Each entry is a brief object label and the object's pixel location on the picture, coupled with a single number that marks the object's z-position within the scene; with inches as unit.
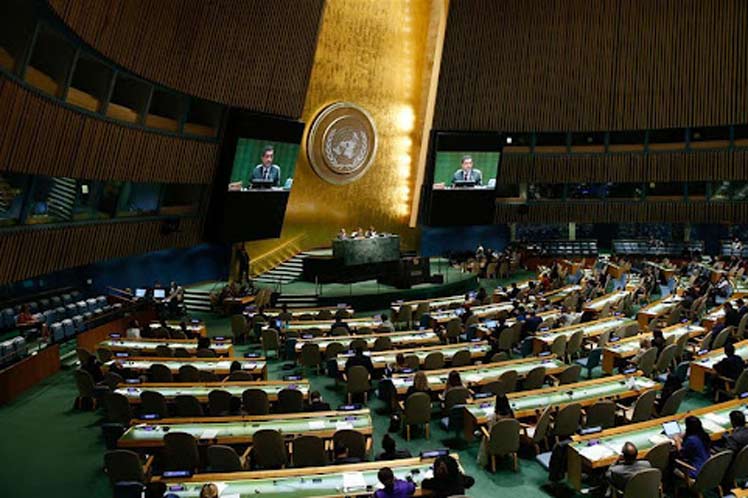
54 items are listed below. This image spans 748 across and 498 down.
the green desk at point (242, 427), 294.0
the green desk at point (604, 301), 626.2
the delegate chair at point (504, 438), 300.2
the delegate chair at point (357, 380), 401.7
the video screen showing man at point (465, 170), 986.1
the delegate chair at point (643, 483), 234.1
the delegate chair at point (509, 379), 374.7
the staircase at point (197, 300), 793.6
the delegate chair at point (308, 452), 274.1
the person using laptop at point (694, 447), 263.6
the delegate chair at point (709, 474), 252.8
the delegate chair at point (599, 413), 316.5
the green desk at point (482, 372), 382.6
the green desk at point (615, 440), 271.0
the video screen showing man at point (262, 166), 751.1
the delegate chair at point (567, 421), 315.6
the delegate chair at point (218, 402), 343.6
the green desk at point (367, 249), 817.5
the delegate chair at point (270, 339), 533.0
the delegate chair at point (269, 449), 283.9
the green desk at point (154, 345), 477.7
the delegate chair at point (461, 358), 435.5
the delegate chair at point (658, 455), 260.5
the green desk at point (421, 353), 434.9
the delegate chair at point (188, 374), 398.9
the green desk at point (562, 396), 332.5
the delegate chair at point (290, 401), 346.3
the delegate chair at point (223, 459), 262.4
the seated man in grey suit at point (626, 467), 245.6
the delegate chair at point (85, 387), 400.2
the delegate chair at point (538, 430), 310.1
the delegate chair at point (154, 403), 339.6
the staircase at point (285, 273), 873.0
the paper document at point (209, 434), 295.7
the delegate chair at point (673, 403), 328.5
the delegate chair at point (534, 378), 381.7
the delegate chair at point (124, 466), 258.5
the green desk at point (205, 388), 361.1
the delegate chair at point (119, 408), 345.4
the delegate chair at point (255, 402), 343.0
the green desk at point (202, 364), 419.2
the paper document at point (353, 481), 238.1
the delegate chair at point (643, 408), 323.0
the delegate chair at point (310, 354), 478.6
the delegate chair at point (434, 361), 430.9
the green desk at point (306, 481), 234.1
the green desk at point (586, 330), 494.6
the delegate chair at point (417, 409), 345.7
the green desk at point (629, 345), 451.5
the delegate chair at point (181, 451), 280.7
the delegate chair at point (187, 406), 335.3
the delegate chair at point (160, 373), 401.1
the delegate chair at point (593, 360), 440.6
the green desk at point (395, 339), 495.5
